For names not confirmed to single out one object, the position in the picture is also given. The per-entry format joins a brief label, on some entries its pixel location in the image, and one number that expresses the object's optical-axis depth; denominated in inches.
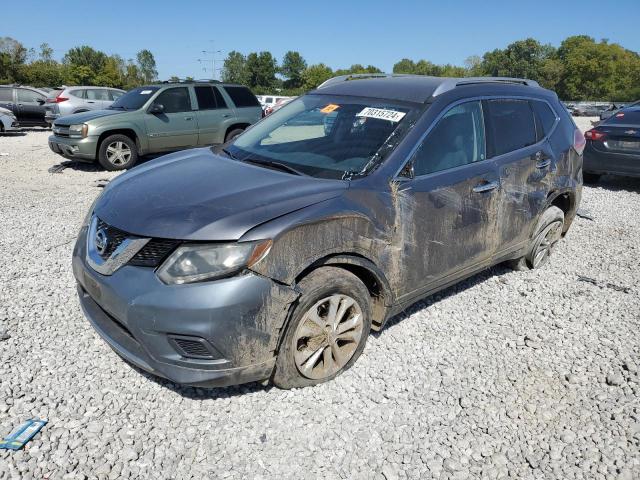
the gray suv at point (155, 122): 368.5
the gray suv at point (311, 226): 97.8
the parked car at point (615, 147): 335.6
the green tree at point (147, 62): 4584.2
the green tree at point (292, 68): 4158.5
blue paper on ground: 96.3
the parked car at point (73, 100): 652.7
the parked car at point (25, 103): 681.6
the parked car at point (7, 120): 609.2
